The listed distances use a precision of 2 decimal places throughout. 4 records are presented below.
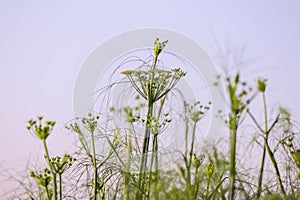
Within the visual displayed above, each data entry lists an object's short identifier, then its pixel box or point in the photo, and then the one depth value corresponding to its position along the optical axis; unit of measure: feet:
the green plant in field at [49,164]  14.70
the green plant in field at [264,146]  12.72
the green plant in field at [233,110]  10.23
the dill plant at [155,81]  18.41
